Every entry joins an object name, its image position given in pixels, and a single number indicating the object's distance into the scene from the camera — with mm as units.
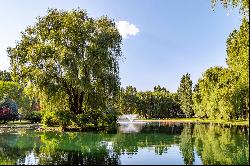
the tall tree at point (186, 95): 136625
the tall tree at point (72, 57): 48844
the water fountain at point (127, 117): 133925
